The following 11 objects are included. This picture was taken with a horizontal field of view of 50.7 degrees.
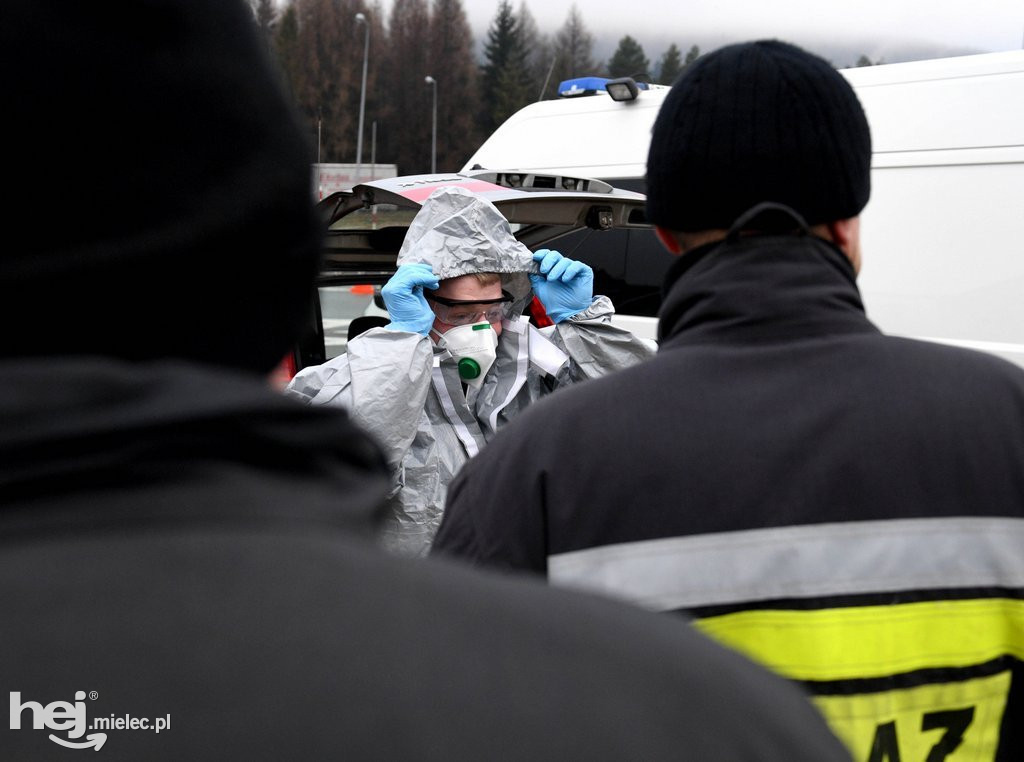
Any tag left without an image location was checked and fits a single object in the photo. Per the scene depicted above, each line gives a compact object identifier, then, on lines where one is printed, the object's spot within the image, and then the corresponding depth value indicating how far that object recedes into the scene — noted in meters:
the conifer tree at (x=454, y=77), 67.19
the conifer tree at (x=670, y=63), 72.69
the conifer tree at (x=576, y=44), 82.31
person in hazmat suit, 3.01
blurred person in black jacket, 0.56
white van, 4.43
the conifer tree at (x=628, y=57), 84.50
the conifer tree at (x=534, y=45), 83.56
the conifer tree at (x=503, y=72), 73.81
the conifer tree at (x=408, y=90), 58.19
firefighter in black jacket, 1.32
